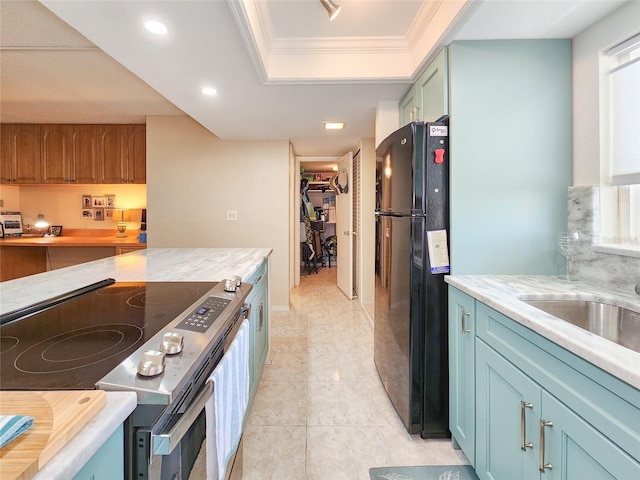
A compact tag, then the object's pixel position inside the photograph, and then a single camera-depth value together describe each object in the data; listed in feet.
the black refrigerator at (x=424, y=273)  5.11
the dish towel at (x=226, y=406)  2.66
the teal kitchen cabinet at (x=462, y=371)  4.39
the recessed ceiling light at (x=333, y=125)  10.10
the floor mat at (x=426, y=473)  4.54
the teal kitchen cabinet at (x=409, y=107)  6.66
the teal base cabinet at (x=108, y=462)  1.56
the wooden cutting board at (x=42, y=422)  1.18
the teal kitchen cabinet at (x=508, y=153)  5.05
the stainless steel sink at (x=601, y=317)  3.59
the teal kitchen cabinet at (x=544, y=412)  2.25
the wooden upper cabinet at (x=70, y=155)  12.09
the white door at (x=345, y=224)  13.80
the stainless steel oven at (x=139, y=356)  1.94
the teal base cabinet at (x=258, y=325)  5.69
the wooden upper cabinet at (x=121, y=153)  12.12
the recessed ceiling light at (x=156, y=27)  4.65
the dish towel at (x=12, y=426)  1.23
